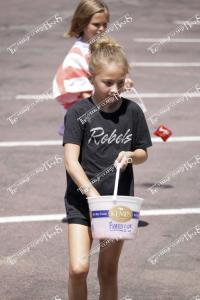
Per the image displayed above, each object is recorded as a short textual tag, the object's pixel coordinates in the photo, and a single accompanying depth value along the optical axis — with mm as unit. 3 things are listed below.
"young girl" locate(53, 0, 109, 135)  16152
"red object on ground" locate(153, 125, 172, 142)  17134
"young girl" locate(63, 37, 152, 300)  11594
